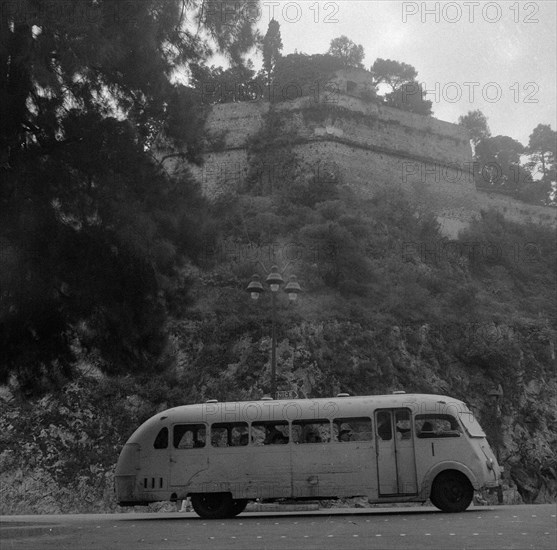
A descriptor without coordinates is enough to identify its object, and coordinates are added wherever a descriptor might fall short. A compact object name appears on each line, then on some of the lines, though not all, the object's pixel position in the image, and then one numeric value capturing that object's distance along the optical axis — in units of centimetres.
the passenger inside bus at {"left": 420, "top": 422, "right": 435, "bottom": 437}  1609
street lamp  2014
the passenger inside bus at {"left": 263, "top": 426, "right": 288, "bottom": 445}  1648
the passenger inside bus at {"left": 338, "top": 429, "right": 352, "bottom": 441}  1627
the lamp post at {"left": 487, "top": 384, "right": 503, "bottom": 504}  3158
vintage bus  1598
